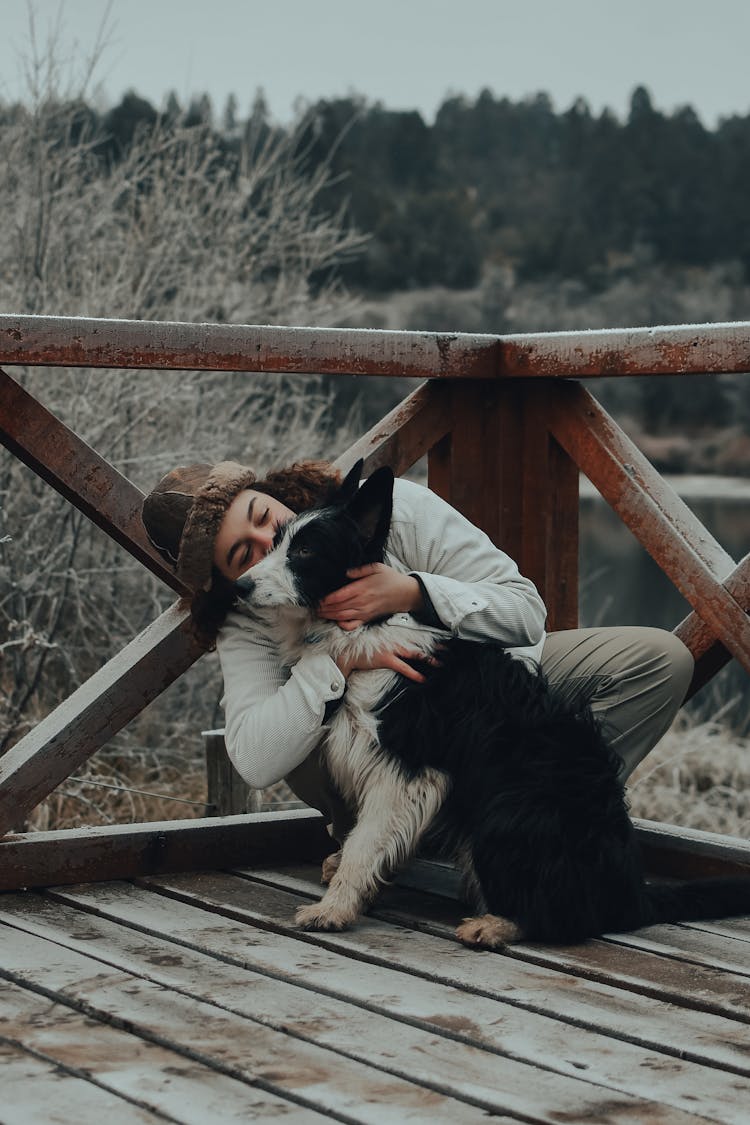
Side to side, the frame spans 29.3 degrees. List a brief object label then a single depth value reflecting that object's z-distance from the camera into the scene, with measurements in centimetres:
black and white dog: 290
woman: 302
